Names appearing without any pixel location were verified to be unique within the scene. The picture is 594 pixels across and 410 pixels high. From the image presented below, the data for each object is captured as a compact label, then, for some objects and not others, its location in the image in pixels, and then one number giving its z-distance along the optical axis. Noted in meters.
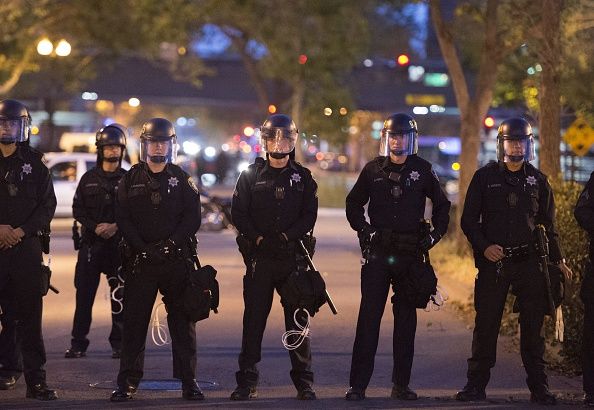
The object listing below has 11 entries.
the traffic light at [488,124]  58.72
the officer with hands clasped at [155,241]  18.81
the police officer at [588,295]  19.03
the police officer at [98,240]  23.56
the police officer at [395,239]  19.22
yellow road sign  53.97
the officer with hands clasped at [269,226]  19.16
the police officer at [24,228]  18.80
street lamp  67.31
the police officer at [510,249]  19.19
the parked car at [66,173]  59.37
